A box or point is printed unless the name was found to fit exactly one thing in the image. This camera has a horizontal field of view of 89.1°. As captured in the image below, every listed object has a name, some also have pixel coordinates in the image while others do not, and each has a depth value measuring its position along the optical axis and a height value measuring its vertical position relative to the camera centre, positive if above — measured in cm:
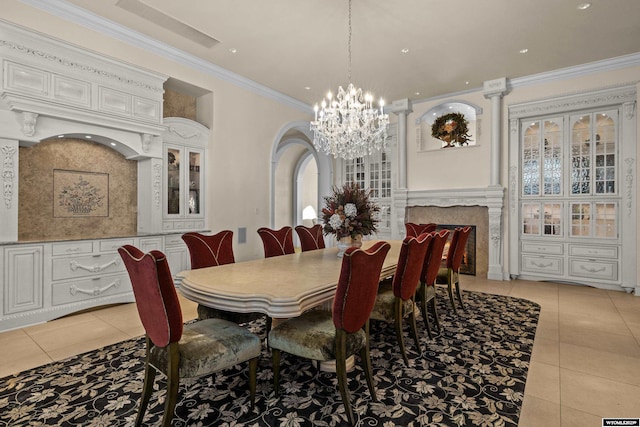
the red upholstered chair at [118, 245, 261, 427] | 158 -70
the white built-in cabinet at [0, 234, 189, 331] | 315 -69
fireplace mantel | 550 +22
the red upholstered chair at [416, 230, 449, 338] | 286 -51
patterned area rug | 183 -114
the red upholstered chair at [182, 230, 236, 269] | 291 -32
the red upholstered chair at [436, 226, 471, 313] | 354 -52
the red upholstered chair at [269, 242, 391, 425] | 177 -69
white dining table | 171 -43
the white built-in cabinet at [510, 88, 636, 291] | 471 +39
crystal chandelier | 390 +113
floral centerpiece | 286 +0
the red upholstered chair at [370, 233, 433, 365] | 239 -58
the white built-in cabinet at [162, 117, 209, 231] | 449 +58
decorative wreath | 607 +161
